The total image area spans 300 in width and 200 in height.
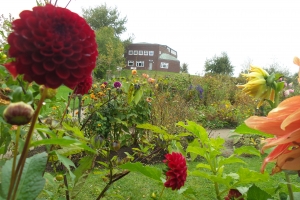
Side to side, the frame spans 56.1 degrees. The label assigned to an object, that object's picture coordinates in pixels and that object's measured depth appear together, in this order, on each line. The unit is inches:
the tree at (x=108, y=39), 863.6
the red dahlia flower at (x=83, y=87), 28.7
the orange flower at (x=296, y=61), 13.5
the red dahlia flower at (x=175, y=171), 31.0
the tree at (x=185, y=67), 1238.2
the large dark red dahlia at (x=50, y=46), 11.6
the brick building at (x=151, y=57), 1327.5
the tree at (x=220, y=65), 941.8
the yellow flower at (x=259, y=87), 25.9
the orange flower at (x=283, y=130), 11.5
